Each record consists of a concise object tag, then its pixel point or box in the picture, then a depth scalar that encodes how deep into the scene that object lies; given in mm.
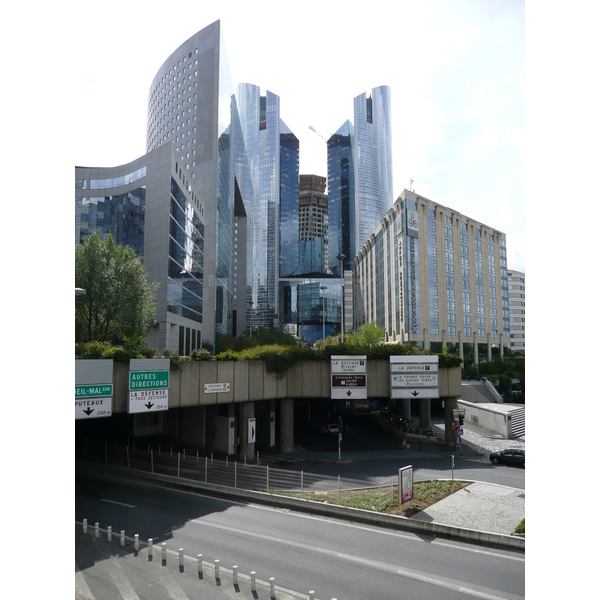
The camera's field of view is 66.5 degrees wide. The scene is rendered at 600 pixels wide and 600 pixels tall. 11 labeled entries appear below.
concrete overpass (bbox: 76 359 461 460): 22703
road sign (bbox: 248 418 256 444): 22891
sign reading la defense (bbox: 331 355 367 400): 27094
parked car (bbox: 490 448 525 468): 23172
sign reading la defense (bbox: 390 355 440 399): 27906
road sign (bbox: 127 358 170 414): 19250
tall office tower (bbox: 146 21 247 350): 69375
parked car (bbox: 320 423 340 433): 33219
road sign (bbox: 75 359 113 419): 17109
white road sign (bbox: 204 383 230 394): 22953
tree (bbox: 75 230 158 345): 28250
